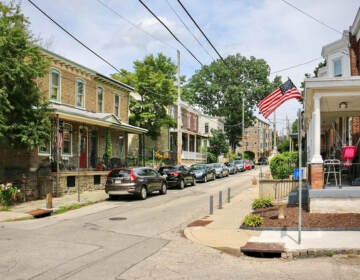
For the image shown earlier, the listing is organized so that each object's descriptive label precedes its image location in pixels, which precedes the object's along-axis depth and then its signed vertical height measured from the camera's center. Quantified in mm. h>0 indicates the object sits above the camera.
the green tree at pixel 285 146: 65900 +1688
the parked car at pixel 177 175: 25344 -1261
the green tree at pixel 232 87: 65312 +11401
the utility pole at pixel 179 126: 30656 +2298
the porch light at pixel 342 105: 14389 +1864
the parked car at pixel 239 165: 47416 -1082
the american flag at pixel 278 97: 13055 +1987
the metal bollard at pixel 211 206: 14253 -1805
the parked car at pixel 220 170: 35619 -1283
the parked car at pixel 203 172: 30812 -1272
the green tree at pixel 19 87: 15891 +2854
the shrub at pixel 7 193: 15820 -1536
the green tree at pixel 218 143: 55594 +1805
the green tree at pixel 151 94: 36281 +5725
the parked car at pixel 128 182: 18906 -1284
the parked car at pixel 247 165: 52862 -1204
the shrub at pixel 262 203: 14546 -1717
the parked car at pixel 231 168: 43106 -1304
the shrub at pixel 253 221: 11070 -1811
